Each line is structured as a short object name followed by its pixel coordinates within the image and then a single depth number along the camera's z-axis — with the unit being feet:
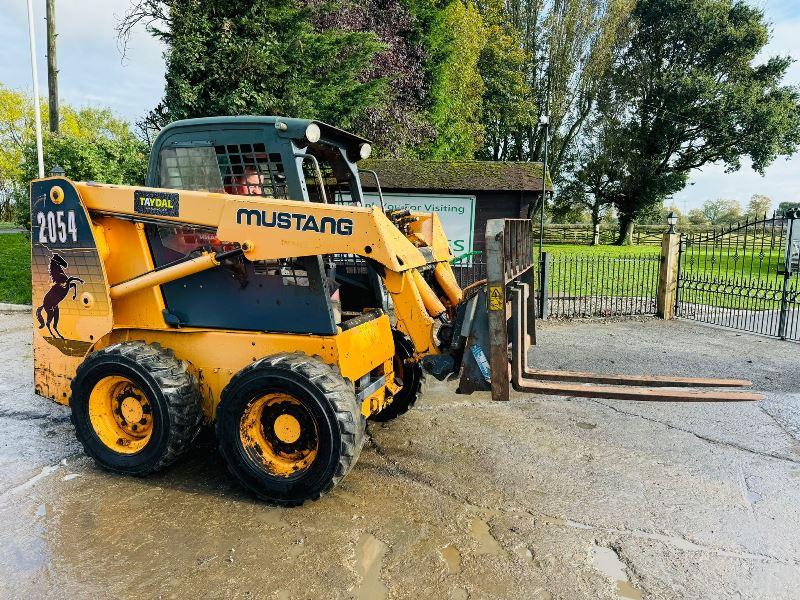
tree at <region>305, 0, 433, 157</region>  51.21
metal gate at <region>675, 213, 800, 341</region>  29.53
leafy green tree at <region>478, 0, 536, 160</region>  90.99
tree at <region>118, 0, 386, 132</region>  35.01
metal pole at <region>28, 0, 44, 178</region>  40.60
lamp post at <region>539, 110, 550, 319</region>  33.50
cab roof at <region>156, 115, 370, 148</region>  13.09
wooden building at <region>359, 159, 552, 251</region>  33.01
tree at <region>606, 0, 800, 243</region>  97.81
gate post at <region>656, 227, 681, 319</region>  34.91
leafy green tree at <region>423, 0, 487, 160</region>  67.92
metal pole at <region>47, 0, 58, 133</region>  55.88
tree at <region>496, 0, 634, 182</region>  95.61
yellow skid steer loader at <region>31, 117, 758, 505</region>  12.48
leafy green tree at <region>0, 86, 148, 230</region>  39.60
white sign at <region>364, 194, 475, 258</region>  33.35
